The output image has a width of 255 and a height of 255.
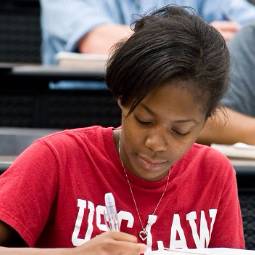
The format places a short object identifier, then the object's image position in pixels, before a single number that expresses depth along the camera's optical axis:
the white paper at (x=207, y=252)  3.24
